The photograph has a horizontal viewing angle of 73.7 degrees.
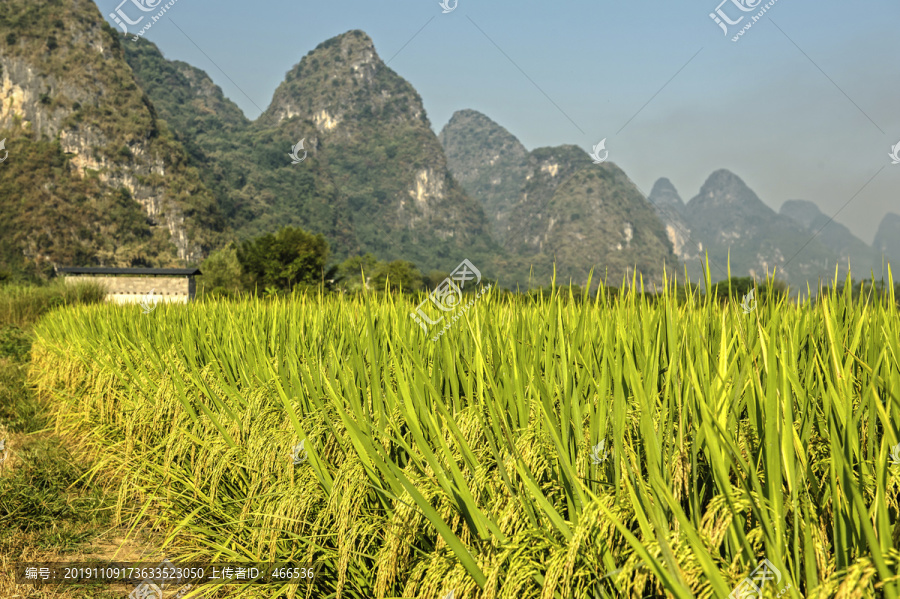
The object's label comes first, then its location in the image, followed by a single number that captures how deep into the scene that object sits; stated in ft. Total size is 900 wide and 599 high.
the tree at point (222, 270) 136.98
